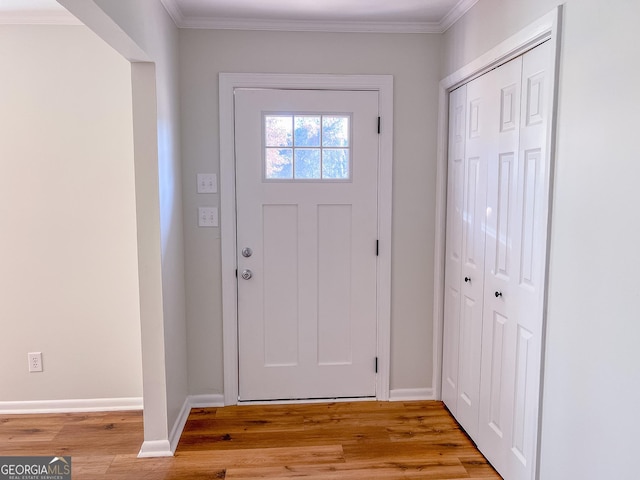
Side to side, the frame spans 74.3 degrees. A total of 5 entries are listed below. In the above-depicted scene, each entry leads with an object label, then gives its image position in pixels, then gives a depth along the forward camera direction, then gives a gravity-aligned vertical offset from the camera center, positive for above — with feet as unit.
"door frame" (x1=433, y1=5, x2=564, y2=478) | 5.03 +1.27
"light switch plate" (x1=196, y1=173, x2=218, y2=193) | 8.53 +0.28
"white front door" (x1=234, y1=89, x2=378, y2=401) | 8.61 -0.94
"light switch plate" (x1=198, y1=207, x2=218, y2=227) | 8.59 -0.40
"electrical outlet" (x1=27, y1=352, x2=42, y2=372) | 8.55 -3.34
